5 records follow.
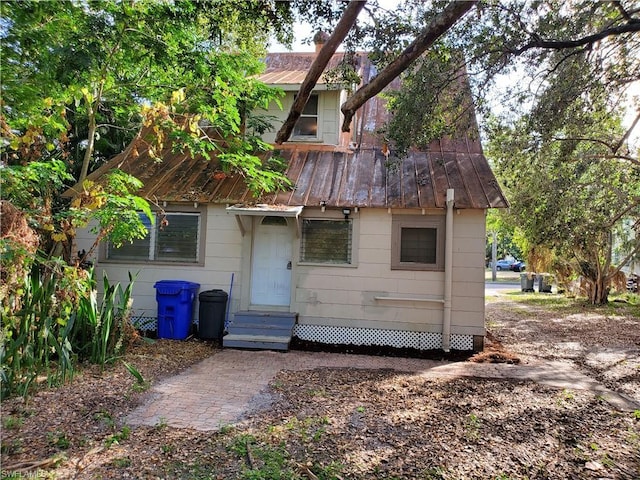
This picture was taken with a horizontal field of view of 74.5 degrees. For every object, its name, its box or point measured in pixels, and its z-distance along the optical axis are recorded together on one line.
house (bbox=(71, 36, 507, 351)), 7.43
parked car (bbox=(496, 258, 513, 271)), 47.02
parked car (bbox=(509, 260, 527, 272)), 44.50
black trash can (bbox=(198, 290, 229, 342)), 7.73
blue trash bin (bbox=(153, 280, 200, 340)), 7.63
